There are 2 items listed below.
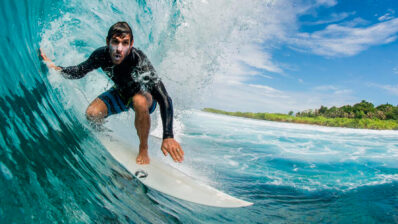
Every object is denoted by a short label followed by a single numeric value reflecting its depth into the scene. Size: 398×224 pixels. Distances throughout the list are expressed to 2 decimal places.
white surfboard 2.50
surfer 2.22
